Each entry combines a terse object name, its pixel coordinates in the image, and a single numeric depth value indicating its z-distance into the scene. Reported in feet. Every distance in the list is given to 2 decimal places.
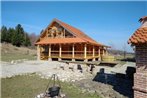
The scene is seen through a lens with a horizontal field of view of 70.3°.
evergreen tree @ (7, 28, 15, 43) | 117.23
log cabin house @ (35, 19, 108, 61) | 48.90
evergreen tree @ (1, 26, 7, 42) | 117.12
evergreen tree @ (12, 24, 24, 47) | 115.89
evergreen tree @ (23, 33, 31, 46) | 127.97
